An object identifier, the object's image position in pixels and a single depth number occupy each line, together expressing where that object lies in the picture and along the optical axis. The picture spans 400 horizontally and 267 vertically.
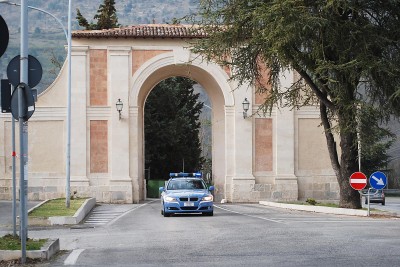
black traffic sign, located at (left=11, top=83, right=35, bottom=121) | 13.38
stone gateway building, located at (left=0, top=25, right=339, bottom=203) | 46.53
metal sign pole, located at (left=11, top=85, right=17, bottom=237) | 15.20
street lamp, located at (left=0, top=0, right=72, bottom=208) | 36.03
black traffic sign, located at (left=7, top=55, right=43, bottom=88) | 14.56
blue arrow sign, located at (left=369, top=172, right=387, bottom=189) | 28.66
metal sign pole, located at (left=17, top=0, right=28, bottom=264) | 13.36
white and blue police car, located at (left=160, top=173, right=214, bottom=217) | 28.61
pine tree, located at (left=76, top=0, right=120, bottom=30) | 70.44
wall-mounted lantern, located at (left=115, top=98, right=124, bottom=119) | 46.66
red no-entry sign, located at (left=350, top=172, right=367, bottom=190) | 29.50
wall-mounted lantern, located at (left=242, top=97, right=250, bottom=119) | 47.41
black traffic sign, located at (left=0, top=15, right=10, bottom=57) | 12.55
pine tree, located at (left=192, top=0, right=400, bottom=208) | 28.98
